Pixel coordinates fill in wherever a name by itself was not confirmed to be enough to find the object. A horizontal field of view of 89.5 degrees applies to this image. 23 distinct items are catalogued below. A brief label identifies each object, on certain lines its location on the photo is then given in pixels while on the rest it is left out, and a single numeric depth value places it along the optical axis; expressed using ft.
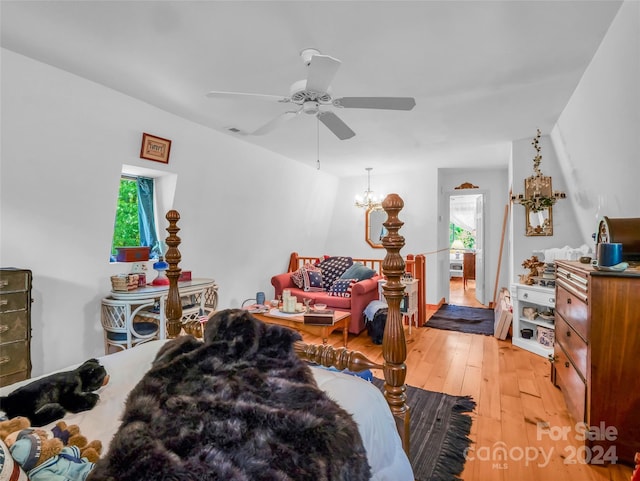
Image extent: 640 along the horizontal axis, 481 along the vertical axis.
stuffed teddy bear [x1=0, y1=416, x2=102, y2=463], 3.10
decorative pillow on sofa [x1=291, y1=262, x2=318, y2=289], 15.97
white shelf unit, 10.79
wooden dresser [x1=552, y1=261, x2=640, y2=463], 5.59
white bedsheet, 3.66
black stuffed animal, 3.76
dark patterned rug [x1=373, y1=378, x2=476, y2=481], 5.96
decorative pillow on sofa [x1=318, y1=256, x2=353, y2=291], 16.01
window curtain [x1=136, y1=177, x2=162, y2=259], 11.35
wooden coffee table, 9.80
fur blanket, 2.34
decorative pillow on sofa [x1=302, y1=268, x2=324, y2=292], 15.64
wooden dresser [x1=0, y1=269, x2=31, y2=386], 6.73
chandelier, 18.56
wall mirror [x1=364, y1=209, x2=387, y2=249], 20.25
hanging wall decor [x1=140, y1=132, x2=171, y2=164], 9.78
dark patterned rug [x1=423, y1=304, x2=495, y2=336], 14.52
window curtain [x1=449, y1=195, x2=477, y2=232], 29.78
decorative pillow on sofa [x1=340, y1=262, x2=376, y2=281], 14.94
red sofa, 13.25
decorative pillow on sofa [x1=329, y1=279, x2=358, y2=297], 14.08
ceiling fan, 5.81
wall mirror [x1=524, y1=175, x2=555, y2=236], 12.14
